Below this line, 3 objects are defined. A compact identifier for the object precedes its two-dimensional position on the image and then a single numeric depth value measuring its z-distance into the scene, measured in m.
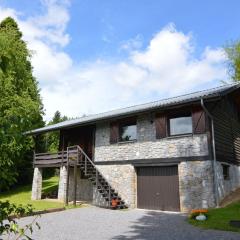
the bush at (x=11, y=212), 3.03
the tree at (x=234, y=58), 34.78
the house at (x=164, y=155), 14.16
